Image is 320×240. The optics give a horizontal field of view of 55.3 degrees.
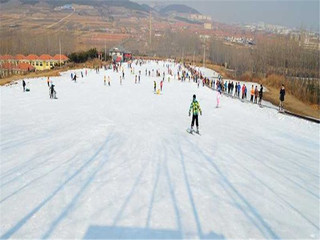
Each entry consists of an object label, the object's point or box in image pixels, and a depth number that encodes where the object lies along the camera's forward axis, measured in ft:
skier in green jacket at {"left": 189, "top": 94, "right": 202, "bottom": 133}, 36.32
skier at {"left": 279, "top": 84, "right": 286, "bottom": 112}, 55.57
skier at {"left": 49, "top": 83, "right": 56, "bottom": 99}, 66.65
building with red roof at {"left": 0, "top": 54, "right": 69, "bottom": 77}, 220.02
